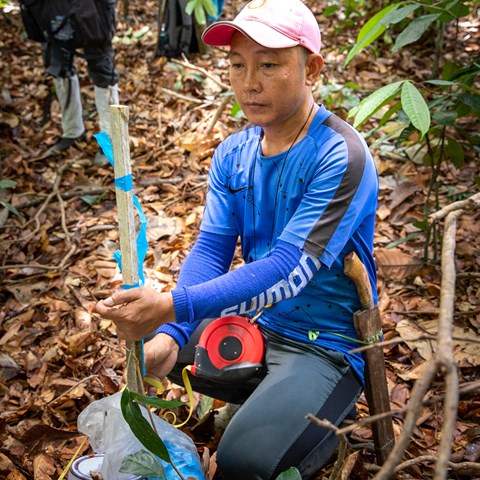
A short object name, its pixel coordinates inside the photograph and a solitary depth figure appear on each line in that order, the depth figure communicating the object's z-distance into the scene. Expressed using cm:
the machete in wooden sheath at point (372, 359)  182
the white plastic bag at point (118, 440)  165
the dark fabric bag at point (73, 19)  429
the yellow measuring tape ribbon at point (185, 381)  168
